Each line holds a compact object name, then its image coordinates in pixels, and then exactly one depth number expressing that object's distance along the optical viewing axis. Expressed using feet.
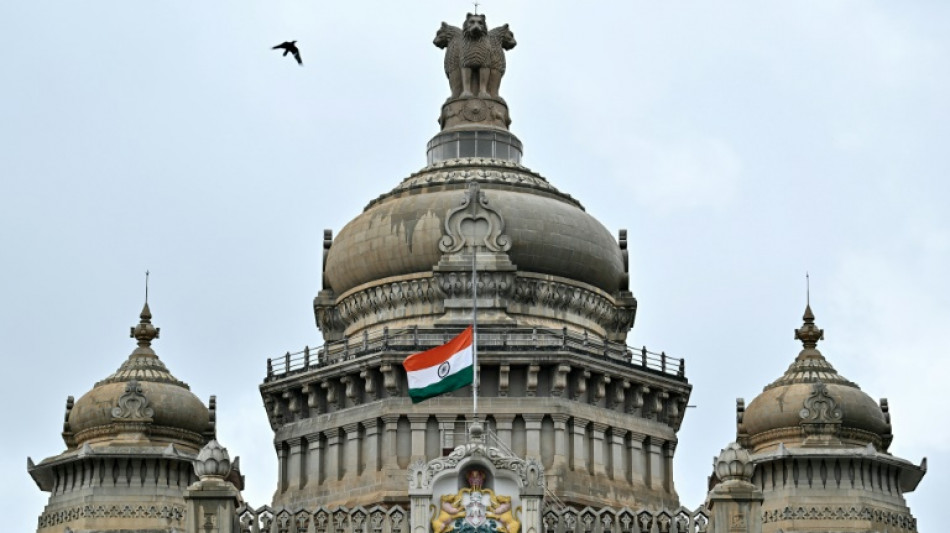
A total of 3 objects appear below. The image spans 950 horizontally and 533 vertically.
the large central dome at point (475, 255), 424.46
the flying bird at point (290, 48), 362.74
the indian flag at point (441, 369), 389.19
